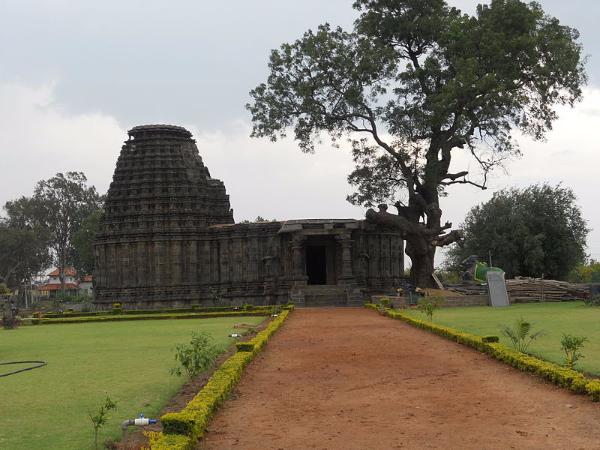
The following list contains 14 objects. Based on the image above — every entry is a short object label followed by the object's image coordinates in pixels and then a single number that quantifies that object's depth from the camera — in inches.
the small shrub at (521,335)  521.7
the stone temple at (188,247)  1562.5
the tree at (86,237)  2549.2
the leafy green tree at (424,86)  1299.2
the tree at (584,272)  2385.1
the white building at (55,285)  3907.5
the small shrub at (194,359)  445.7
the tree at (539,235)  1929.1
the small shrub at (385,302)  1215.3
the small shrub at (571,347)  426.2
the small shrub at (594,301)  1133.7
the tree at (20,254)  2564.0
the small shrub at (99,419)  275.4
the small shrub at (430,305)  882.8
